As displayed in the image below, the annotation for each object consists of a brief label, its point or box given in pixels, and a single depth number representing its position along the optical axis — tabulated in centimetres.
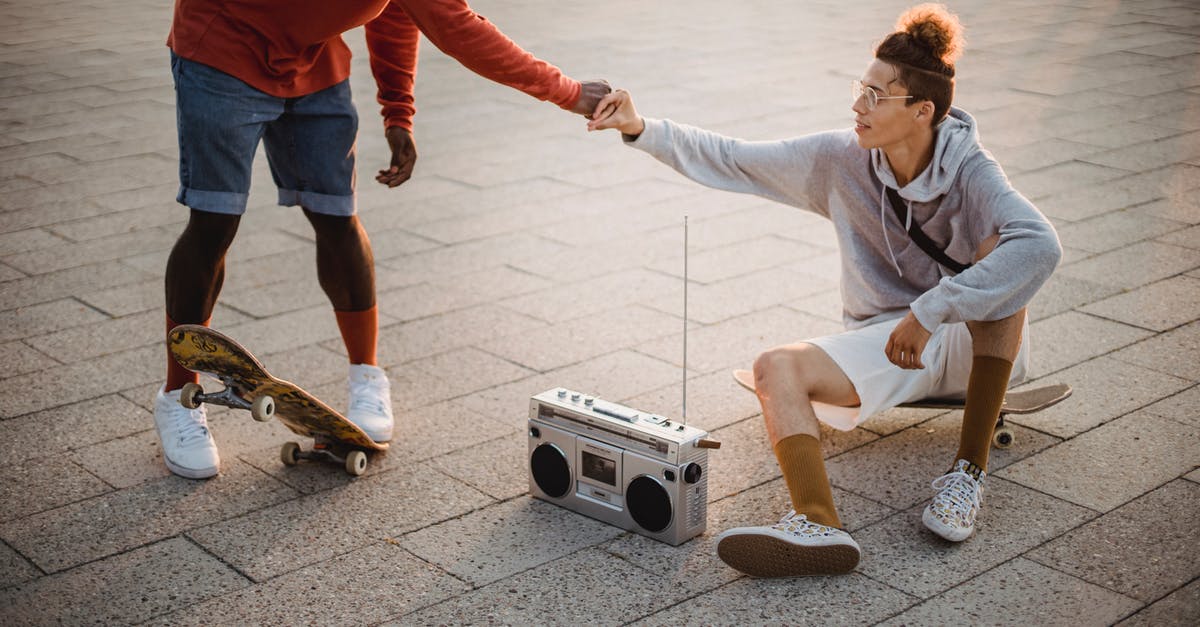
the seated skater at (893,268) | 292
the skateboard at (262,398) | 304
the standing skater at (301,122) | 311
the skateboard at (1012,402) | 335
